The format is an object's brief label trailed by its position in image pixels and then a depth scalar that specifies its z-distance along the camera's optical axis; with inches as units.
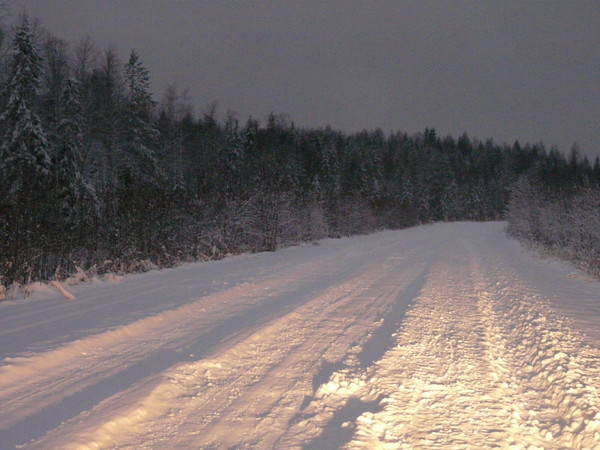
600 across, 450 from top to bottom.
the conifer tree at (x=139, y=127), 1069.1
